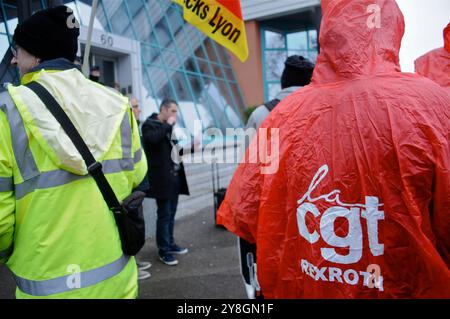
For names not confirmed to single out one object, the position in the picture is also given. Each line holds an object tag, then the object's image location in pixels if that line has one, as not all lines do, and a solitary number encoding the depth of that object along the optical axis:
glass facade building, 10.42
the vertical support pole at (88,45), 2.66
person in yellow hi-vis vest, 1.42
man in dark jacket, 4.28
